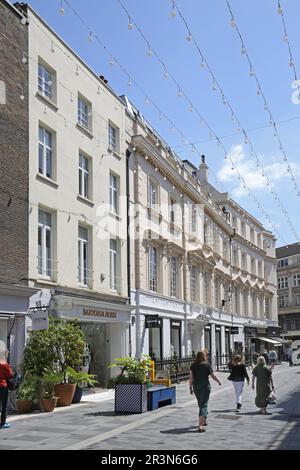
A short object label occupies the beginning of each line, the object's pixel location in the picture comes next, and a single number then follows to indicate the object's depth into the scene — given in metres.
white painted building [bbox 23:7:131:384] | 19.67
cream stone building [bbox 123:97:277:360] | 27.17
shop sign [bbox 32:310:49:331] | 16.97
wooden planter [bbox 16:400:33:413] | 16.03
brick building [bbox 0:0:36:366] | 17.30
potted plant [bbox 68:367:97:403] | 17.66
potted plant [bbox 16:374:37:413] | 16.06
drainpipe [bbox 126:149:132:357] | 25.69
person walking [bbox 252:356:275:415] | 15.34
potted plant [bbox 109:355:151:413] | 15.27
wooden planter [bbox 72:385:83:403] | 18.27
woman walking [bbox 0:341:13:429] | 12.87
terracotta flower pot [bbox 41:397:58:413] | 16.10
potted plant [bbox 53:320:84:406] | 17.39
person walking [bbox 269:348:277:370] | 34.47
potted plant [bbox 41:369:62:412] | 16.12
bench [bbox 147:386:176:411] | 15.87
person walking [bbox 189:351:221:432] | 12.45
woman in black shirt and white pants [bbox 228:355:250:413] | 16.09
